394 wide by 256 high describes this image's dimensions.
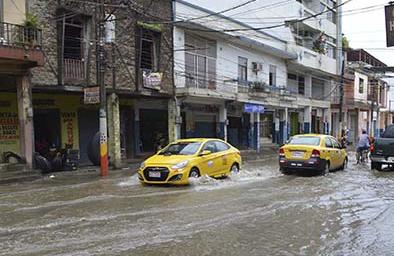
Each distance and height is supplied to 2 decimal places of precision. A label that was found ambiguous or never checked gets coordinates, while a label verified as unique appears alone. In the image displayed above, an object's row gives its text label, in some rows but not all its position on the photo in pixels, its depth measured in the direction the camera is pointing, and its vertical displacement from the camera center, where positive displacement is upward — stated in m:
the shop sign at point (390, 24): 12.60 +2.14
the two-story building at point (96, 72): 19.52 +1.61
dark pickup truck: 19.73 -1.78
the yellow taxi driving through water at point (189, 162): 14.05 -1.62
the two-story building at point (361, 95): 50.91 +1.36
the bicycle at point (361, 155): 24.30 -2.43
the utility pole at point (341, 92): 39.75 +1.25
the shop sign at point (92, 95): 17.81 +0.52
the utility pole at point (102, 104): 17.80 +0.19
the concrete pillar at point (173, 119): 25.41 -0.54
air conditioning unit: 34.50 +2.90
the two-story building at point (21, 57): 16.33 +1.75
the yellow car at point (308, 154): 17.61 -1.70
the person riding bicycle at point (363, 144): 24.06 -1.81
